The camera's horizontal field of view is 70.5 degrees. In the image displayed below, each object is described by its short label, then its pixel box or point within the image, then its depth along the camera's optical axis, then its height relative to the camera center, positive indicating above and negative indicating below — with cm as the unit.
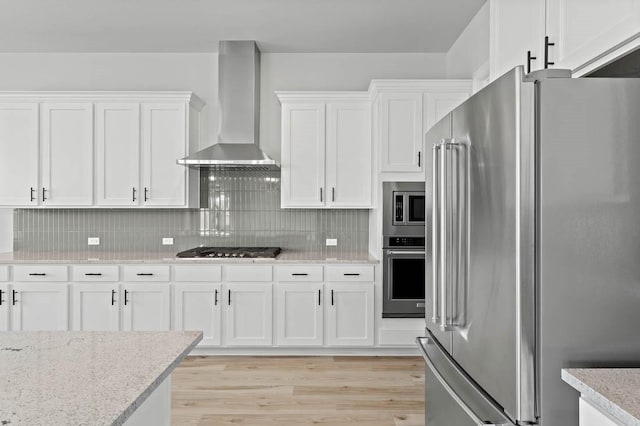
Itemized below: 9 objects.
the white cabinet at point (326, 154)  418 +60
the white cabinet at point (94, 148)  413 +64
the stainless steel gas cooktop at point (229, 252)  397 -31
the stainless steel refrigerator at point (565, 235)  124 -4
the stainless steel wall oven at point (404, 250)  390 -27
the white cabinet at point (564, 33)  135 +68
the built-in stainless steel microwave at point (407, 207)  391 +10
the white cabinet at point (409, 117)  393 +89
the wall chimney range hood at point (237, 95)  421 +116
